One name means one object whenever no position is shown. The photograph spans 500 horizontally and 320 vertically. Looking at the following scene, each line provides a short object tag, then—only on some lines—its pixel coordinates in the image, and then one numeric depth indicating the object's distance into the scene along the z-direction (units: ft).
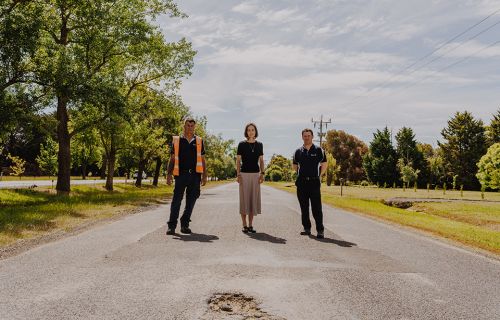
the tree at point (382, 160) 251.39
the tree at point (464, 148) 224.74
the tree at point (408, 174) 211.82
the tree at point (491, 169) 114.93
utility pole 228.47
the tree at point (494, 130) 213.11
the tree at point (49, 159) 193.26
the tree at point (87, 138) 89.71
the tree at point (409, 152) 247.70
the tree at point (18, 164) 134.44
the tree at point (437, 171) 238.68
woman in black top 28.32
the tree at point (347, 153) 308.81
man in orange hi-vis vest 27.37
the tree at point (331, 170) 266.36
